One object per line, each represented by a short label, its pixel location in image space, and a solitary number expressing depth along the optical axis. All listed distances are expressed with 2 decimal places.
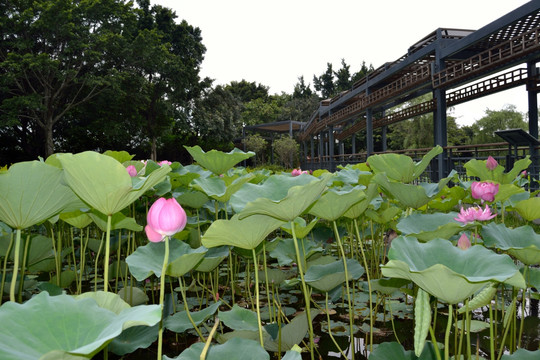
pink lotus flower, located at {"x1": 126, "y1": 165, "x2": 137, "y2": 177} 1.52
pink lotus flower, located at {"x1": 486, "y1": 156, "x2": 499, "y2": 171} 2.17
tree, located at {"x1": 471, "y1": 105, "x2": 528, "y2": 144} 24.83
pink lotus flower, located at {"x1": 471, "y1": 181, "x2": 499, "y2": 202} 1.57
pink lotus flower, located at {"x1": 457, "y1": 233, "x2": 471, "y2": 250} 0.96
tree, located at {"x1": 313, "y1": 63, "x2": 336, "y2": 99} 39.20
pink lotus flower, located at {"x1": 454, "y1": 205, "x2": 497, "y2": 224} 1.23
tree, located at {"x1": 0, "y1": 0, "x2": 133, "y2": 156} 11.65
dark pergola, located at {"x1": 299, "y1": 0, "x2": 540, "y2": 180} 6.71
